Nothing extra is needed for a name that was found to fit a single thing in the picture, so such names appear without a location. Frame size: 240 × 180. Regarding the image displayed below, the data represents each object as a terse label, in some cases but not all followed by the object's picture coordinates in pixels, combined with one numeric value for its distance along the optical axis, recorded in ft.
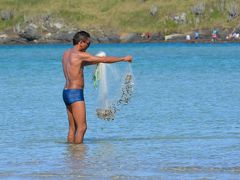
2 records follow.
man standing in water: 51.49
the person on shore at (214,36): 344.69
